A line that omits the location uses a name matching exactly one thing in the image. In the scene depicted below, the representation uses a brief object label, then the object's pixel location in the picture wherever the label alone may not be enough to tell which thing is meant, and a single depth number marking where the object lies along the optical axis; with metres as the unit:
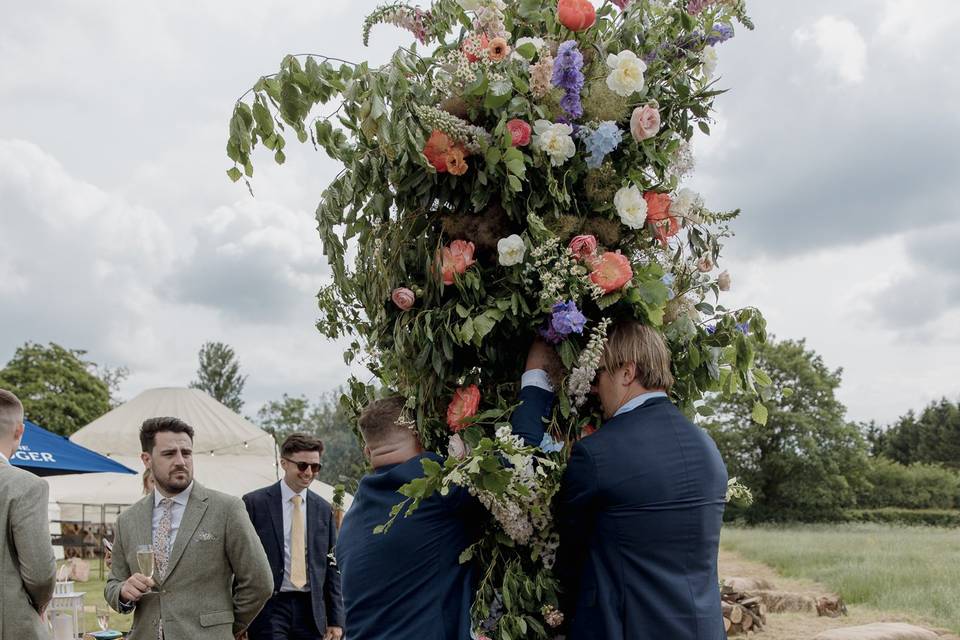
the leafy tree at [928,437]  63.03
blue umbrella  10.52
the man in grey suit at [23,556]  4.55
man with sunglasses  6.05
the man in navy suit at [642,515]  2.86
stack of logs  13.27
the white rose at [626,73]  3.08
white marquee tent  19.52
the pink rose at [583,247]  3.05
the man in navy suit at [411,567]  3.16
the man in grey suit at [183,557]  4.58
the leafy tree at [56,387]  45.72
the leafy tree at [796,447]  50.47
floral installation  2.97
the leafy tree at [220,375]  64.69
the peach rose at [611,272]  3.02
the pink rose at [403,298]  3.21
